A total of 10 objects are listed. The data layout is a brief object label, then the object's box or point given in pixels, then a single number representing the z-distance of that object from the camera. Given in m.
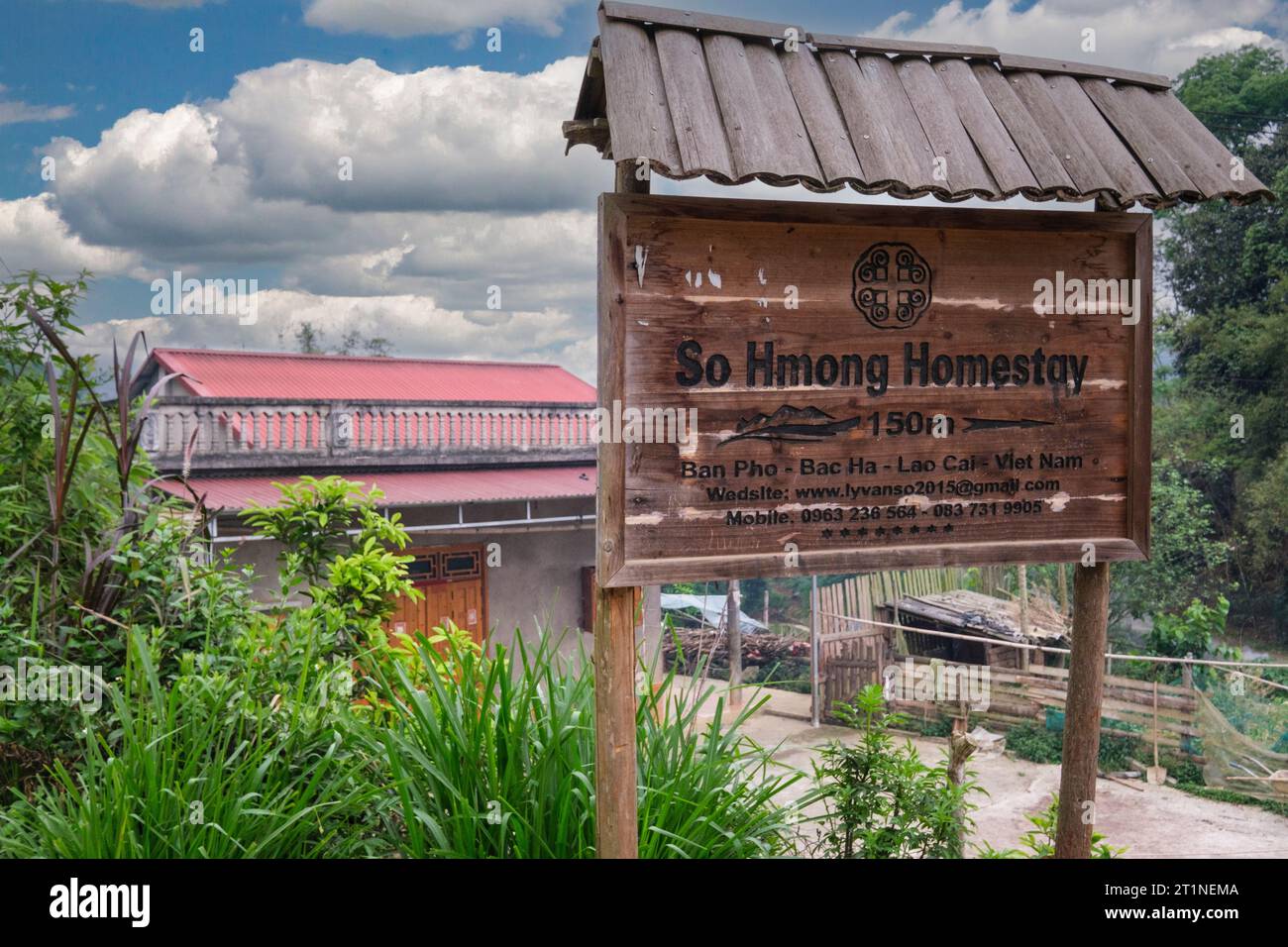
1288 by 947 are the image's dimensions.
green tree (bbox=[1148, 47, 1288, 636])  13.83
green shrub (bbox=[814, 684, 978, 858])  3.16
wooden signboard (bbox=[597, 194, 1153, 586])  2.44
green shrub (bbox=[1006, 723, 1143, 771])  9.95
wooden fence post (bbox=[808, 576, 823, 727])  10.94
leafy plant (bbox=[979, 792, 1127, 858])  3.37
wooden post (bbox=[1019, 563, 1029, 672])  11.40
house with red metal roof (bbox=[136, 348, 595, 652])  8.38
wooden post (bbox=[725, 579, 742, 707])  9.25
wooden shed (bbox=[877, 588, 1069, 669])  12.03
